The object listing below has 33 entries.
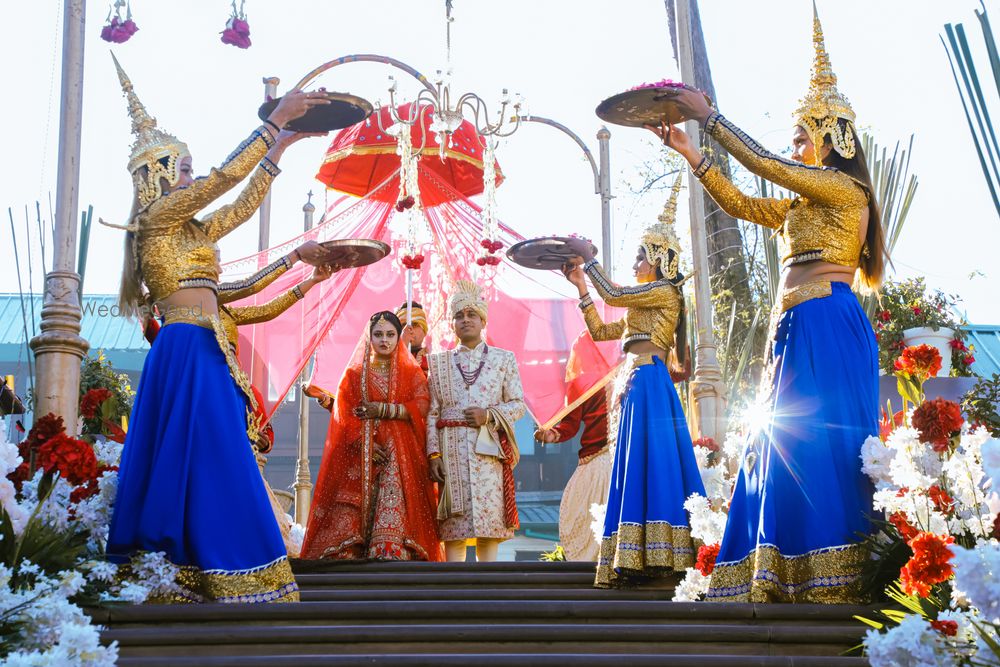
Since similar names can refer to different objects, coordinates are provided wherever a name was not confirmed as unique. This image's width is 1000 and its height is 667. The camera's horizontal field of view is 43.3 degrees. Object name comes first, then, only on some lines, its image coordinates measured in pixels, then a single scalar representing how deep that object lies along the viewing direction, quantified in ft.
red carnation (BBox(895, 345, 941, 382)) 18.24
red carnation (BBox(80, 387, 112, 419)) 23.81
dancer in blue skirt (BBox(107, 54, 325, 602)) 18.02
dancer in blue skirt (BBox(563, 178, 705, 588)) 20.31
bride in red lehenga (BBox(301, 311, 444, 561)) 25.63
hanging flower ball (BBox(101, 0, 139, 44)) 24.66
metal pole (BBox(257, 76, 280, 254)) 42.63
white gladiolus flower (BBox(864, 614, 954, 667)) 12.89
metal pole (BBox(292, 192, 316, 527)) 40.14
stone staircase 14.94
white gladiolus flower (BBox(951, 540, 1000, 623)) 11.83
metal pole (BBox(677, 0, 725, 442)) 30.17
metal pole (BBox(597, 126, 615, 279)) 44.50
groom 26.73
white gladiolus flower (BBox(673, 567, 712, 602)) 18.63
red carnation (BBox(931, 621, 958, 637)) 12.85
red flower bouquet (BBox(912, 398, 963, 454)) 15.10
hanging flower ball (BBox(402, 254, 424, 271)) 31.82
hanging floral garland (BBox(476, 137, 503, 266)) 32.55
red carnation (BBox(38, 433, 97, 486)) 16.97
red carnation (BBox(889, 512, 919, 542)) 15.26
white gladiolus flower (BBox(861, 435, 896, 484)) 16.78
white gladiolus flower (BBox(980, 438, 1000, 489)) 12.50
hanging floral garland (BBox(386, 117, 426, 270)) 32.65
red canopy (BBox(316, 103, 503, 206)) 38.11
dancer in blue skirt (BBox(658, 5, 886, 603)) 17.24
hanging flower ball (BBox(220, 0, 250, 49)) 25.48
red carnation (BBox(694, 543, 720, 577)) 18.51
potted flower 38.42
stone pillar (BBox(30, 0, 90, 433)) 22.76
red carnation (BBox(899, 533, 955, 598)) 13.42
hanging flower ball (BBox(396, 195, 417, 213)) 32.42
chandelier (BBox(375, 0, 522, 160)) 36.24
